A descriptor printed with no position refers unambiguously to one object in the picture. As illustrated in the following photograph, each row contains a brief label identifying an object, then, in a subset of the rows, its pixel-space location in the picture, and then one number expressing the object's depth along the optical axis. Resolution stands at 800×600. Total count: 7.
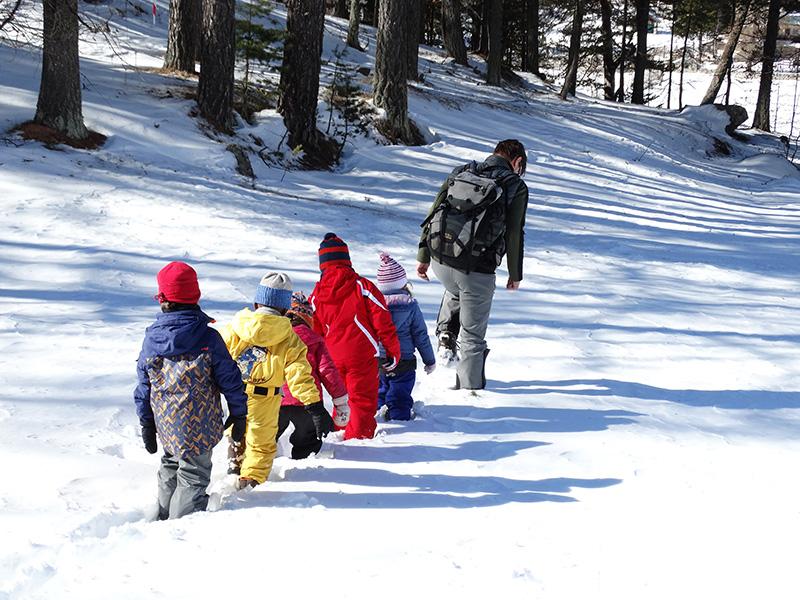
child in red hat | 3.79
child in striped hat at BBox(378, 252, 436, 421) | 5.51
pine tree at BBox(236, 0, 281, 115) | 13.14
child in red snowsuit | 5.12
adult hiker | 5.35
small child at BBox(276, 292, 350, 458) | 4.59
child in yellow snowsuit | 4.25
